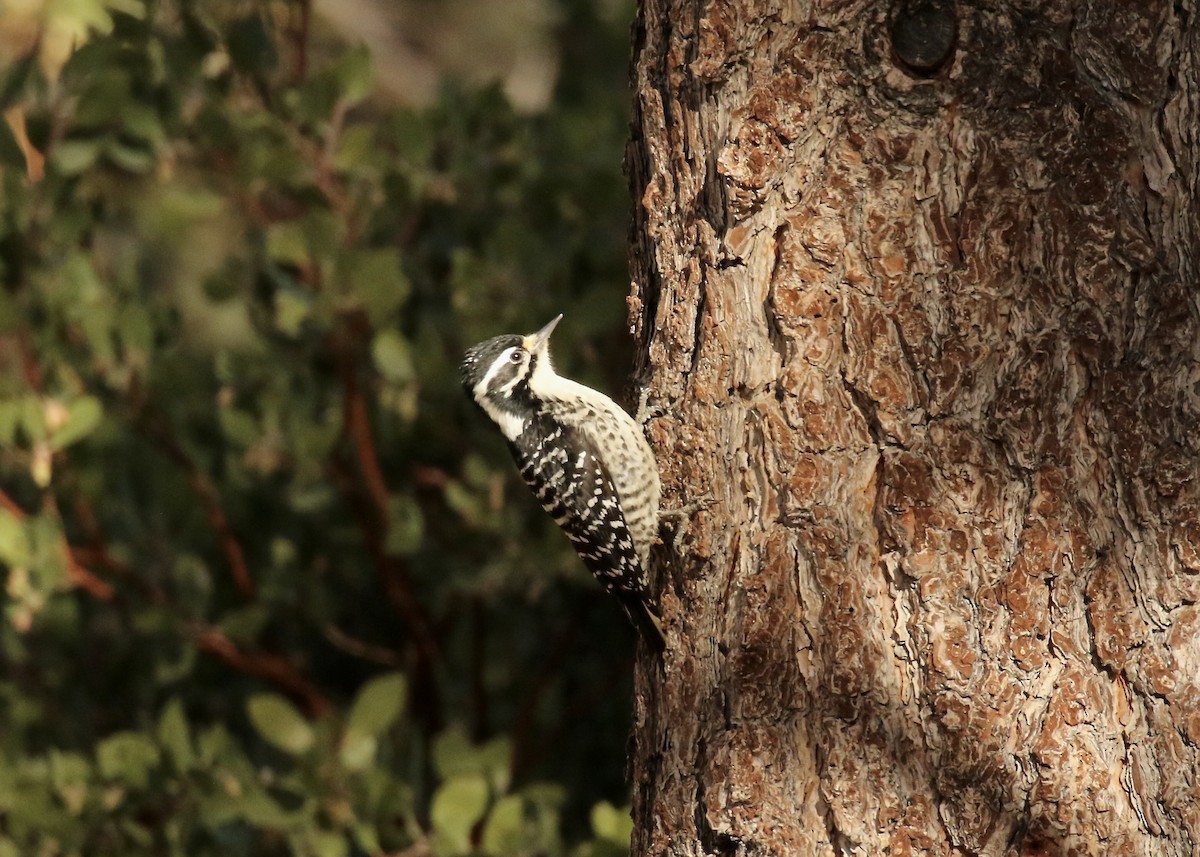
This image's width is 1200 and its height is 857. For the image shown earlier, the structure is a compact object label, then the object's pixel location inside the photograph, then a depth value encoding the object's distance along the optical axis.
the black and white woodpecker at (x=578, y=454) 7.75
